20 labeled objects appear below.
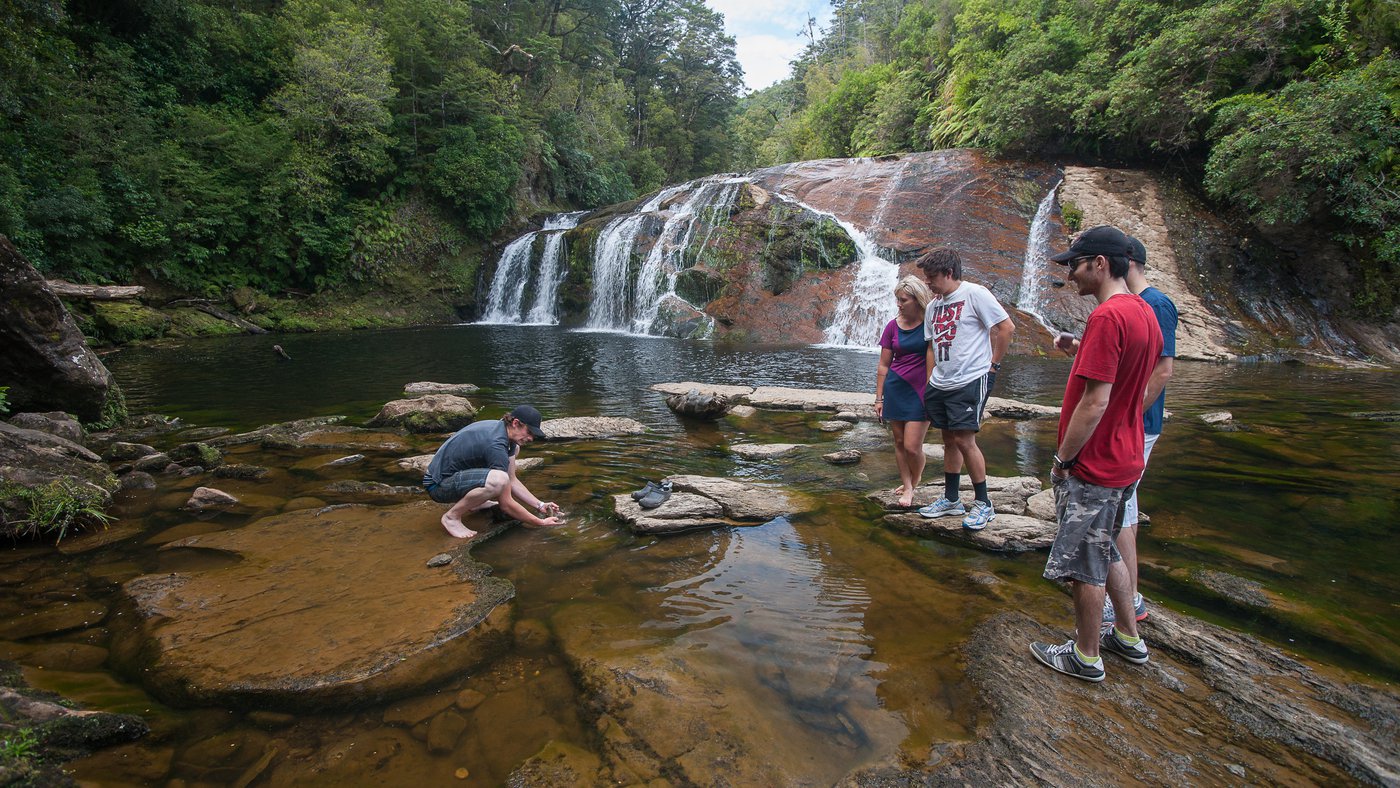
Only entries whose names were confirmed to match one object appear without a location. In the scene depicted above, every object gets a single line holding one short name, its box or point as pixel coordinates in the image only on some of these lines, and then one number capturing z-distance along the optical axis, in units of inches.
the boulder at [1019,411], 310.0
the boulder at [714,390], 351.6
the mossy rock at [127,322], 551.2
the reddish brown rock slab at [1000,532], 149.6
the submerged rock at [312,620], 99.6
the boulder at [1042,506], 167.9
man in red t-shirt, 91.8
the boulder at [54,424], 227.5
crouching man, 164.7
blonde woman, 170.6
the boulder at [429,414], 277.9
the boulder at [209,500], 179.6
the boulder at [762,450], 241.8
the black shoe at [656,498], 174.9
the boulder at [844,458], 229.9
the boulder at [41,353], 231.9
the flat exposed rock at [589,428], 272.8
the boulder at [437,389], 375.6
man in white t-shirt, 155.6
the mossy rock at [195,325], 624.7
